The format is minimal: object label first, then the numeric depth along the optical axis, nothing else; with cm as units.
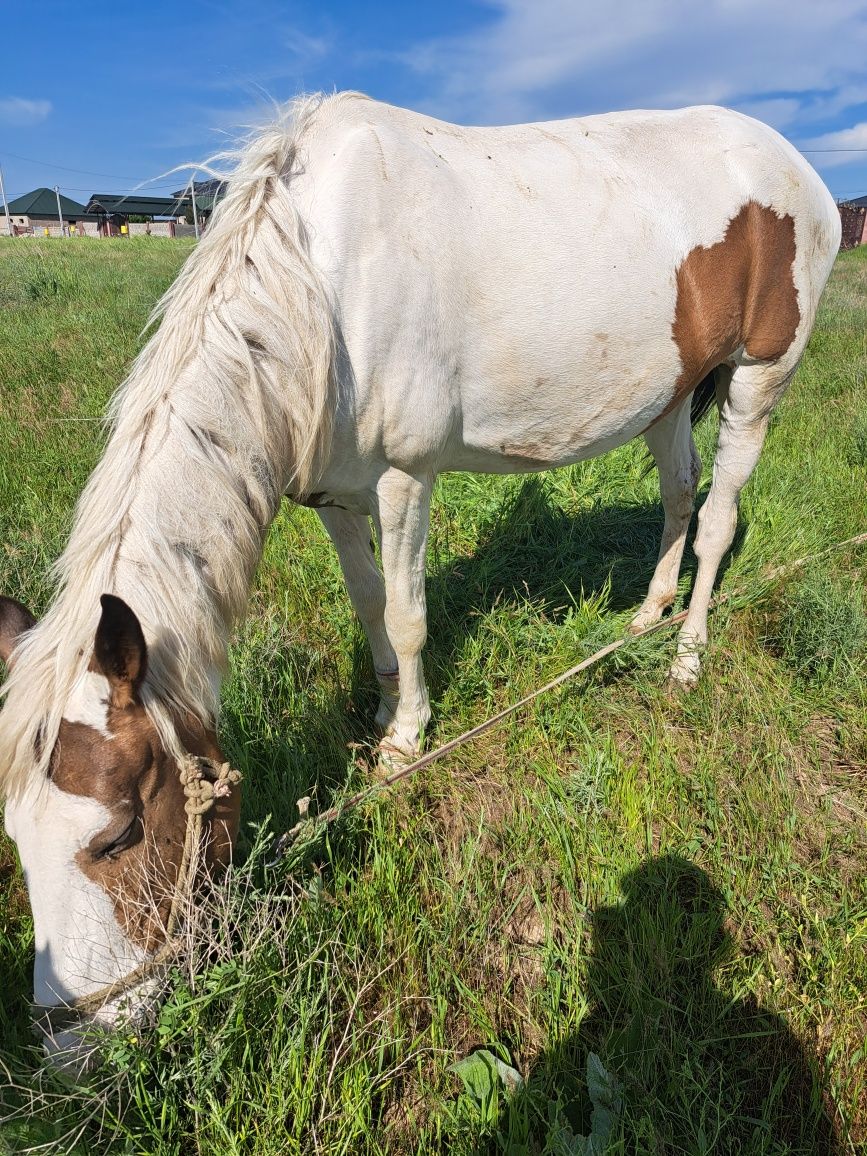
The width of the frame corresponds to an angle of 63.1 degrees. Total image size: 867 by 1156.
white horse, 135
